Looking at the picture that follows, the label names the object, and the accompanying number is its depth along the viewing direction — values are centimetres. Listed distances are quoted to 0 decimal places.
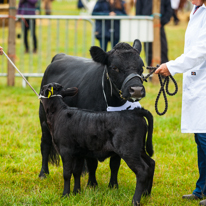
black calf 710
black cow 727
